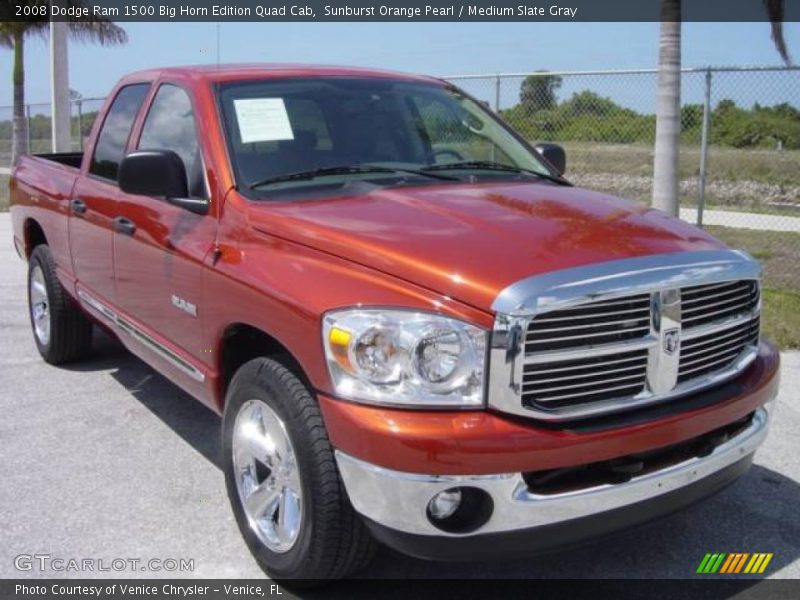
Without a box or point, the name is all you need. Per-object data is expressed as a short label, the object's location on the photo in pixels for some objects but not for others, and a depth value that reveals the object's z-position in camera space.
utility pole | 12.40
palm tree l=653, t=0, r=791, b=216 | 7.88
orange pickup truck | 2.63
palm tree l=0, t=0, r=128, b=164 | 21.11
